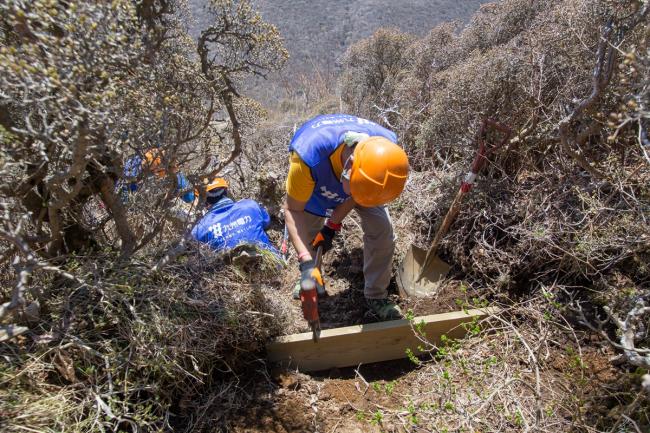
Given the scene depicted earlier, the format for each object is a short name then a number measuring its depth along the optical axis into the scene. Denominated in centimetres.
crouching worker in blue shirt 293
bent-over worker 228
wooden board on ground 269
